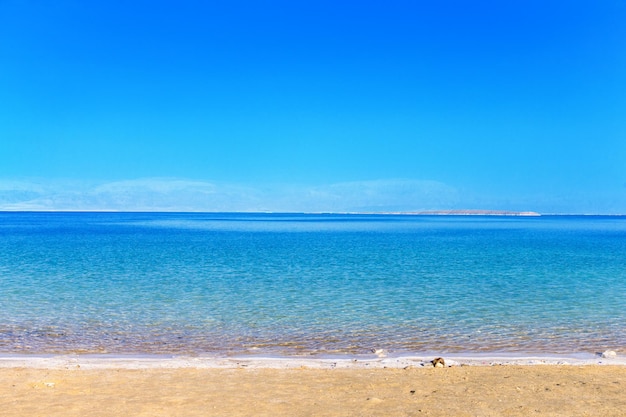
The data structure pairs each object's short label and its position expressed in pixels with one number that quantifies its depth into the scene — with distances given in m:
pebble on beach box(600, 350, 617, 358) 13.11
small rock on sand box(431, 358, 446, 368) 11.96
